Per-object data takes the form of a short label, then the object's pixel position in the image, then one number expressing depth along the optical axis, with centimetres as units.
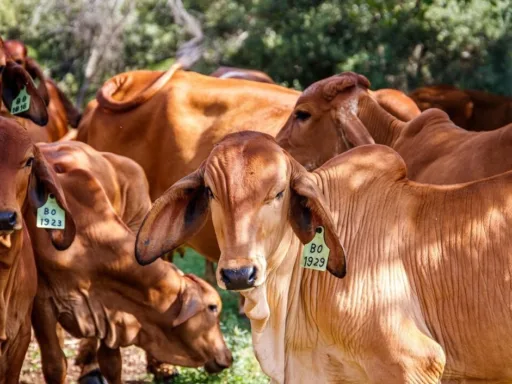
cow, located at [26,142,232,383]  1117
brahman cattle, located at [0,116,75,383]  954
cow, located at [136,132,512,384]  794
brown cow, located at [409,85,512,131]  1794
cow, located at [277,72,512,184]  1125
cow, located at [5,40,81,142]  1687
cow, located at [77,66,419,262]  1382
